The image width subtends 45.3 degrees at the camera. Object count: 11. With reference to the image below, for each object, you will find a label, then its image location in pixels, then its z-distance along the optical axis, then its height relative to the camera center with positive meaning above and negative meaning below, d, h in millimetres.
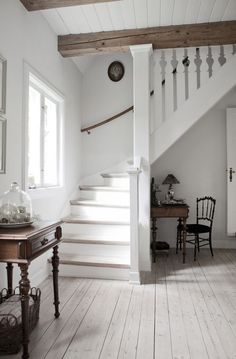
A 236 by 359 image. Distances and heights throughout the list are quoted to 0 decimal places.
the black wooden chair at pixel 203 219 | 4395 -559
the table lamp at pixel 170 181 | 4309 +48
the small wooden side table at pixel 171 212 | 3859 -381
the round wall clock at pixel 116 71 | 4836 +1953
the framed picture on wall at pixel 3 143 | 2396 +355
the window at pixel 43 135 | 3264 +627
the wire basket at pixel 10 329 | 1866 -956
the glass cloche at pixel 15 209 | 1984 -176
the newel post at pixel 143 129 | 3586 +708
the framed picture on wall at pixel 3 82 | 2393 +881
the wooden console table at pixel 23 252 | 1770 -428
